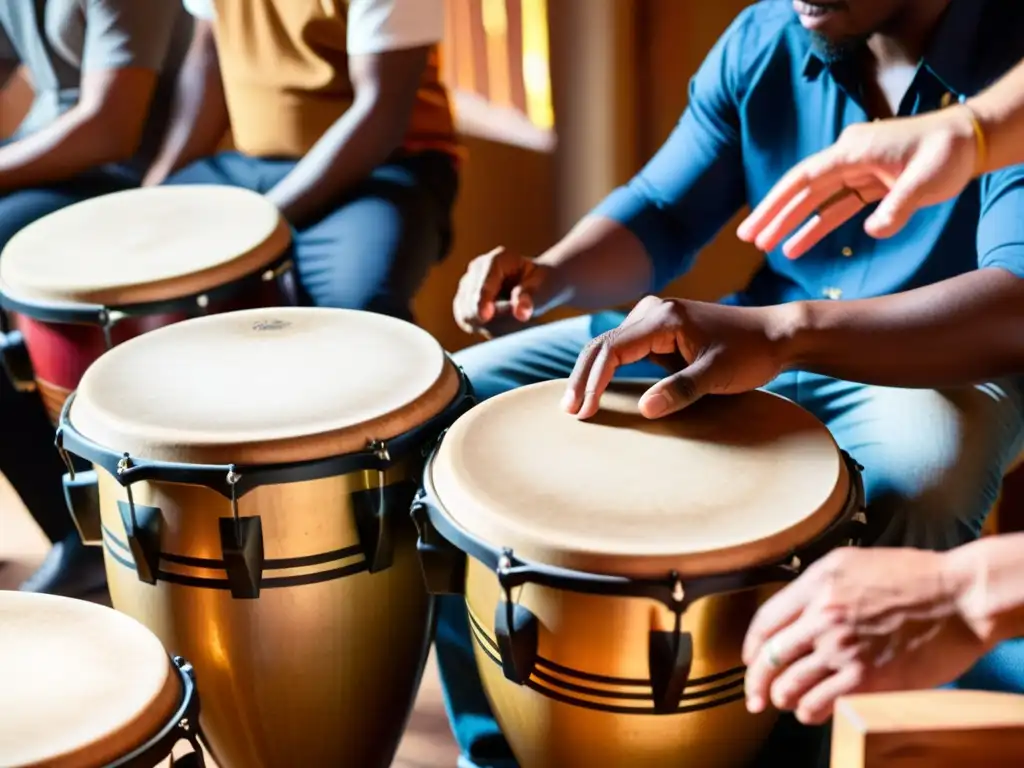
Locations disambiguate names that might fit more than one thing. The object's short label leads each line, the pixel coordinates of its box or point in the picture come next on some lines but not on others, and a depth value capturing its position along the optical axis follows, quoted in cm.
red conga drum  145
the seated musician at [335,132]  191
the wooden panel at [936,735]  67
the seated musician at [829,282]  119
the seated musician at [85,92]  215
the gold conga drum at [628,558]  94
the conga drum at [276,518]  111
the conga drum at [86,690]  81
